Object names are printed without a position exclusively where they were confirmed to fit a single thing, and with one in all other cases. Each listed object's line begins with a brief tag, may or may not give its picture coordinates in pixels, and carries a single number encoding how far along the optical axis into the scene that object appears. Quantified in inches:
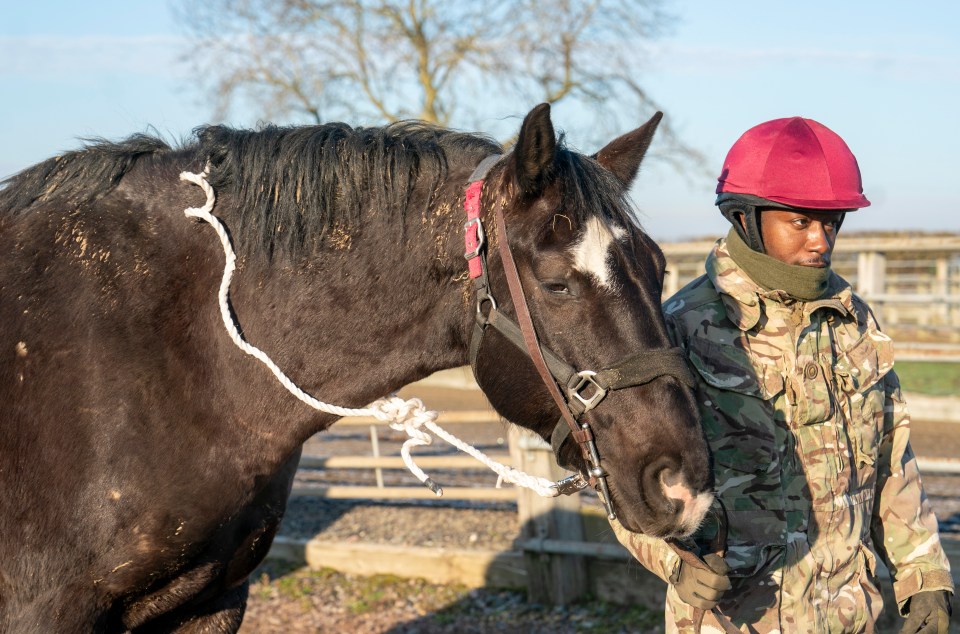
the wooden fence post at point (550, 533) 198.4
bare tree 673.0
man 96.2
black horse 89.7
